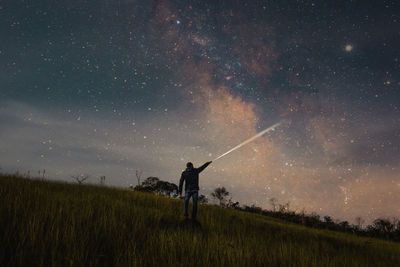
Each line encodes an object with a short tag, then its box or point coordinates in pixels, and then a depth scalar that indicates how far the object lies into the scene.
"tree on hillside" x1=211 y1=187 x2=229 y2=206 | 64.12
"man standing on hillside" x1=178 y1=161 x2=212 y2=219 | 8.36
